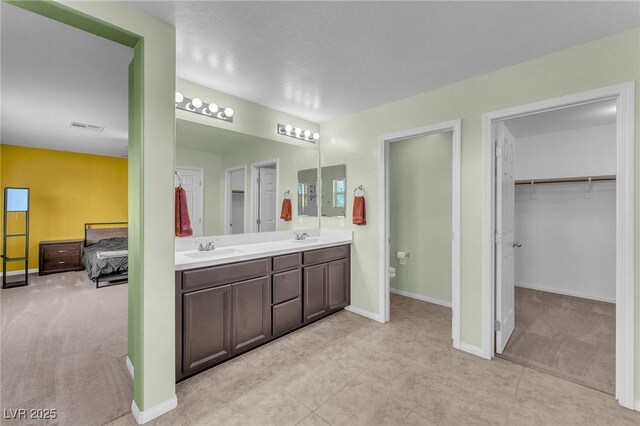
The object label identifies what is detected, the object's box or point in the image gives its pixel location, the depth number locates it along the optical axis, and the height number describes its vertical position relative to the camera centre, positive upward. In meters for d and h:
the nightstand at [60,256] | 5.09 -0.83
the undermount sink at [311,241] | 3.24 -0.34
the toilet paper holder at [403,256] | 3.90 -0.61
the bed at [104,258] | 4.43 -0.76
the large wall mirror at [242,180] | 2.56 +0.36
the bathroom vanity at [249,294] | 2.02 -0.73
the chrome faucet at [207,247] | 2.55 -0.32
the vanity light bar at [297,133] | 3.29 +1.00
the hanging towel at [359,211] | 3.24 +0.02
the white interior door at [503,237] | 2.40 -0.22
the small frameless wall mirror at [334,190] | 3.51 +0.30
